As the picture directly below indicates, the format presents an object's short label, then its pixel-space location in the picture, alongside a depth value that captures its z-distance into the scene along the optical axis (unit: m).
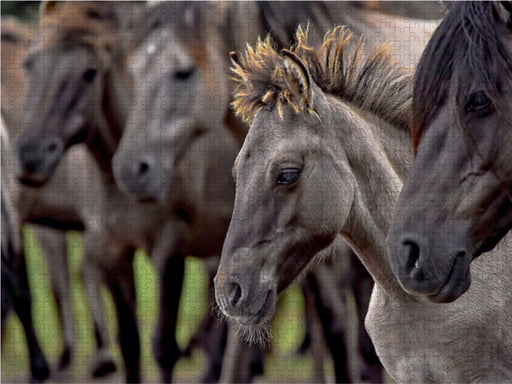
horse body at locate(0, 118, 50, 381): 12.86
